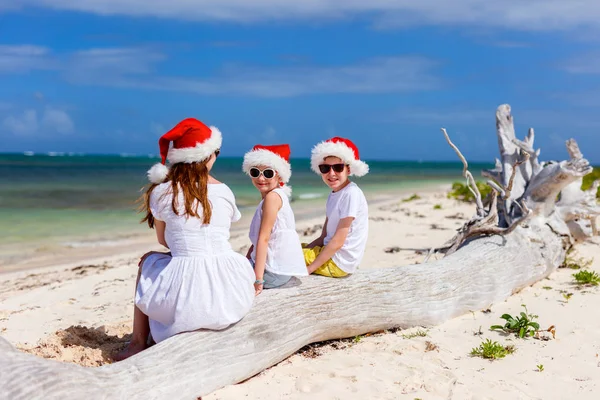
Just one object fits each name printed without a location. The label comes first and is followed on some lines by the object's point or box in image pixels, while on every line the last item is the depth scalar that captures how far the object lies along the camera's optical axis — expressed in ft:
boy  18.16
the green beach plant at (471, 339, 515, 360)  17.42
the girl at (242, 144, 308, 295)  17.02
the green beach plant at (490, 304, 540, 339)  19.20
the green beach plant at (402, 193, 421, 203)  67.84
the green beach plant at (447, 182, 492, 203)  58.36
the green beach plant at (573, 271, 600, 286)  24.70
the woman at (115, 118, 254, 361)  14.96
